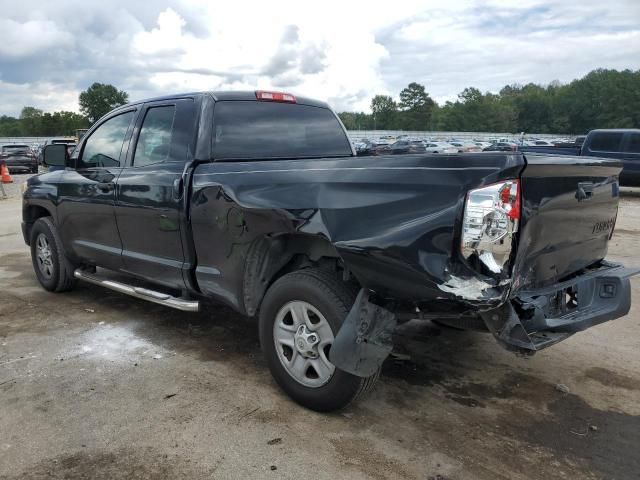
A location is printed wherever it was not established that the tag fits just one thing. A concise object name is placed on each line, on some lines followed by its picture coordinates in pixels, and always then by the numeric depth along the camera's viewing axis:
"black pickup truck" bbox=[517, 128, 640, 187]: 14.94
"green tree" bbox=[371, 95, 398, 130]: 137.50
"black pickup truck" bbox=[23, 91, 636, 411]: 2.59
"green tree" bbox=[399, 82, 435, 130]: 135.38
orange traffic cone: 20.81
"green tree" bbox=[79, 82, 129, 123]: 100.56
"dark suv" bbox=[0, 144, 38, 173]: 29.48
